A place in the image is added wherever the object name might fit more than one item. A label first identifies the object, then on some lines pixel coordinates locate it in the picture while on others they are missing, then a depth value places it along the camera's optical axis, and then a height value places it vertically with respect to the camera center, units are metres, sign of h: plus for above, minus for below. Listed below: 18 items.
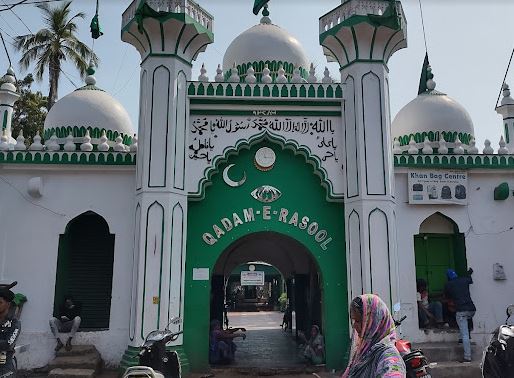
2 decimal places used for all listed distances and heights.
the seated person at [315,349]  7.78 -1.01
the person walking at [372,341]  2.40 -0.28
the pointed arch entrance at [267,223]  7.56 +0.91
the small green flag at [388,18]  7.81 +3.99
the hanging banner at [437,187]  8.45 +1.57
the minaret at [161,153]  7.15 +1.89
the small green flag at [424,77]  10.78 +4.31
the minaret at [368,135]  7.46 +2.23
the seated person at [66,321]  7.57 -0.55
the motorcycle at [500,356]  4.30 -0.62
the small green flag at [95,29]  7.88 +3.88
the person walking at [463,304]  7.57 -0.32
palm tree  17.12 +7.91
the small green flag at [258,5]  9.74 +5.26
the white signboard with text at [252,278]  18.97 +0.19
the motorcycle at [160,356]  5.30 -0.75
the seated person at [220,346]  8.02 -0.98
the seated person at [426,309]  8.25 -0.42
